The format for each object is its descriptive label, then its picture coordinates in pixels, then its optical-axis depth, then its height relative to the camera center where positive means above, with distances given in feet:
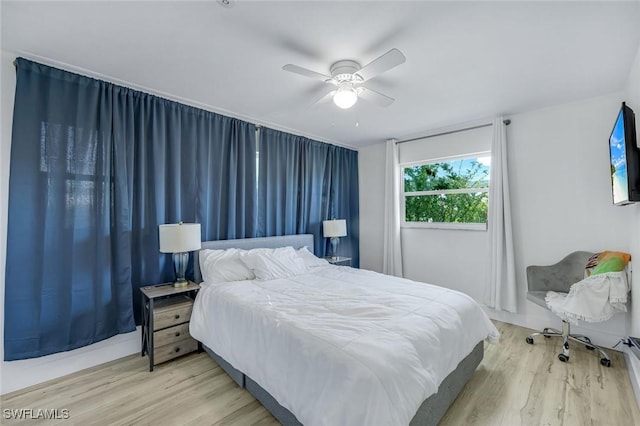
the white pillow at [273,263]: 9.61 -1.61
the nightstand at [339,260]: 13.70 -2.09
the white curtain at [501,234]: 10.99 -0.63
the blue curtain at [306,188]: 12.46 +1.67
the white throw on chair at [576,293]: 7.73 -2.35
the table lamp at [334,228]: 14.15 -0.45
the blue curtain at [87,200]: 6.93 +0.61
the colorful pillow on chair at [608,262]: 8.00 -1.34
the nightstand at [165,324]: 7.88 -3.12
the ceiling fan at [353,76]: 6.06 +3.63
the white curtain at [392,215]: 14.57 +0.23
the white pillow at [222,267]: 9.02 -1.60
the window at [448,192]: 12.55 +1.34
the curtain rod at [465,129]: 11.35 +4.16
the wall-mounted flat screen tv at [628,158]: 6.12 +1.40
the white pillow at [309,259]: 11.65 -1.73
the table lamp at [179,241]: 8.34 -0.64
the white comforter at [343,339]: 4.21 -2.40
